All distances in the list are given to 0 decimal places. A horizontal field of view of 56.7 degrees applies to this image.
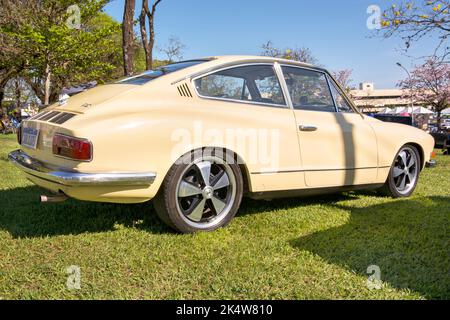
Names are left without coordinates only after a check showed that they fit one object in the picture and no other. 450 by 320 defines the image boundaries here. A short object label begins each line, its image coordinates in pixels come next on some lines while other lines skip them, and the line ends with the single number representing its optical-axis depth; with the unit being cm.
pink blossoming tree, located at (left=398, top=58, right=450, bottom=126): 3906
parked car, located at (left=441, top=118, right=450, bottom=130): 4346
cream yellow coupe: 308
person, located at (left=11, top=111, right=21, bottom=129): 3172
